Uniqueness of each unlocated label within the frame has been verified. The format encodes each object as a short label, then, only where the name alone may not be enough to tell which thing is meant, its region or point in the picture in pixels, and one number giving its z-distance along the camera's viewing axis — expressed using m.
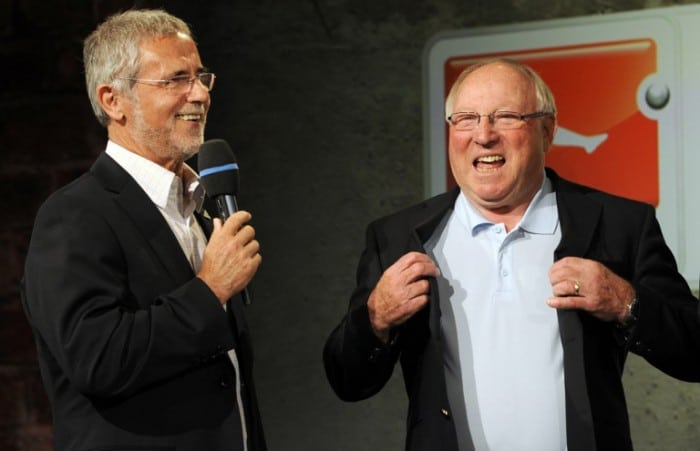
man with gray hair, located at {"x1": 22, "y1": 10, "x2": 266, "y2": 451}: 4.04
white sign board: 6.52
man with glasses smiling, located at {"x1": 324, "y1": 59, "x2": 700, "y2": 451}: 4.47
